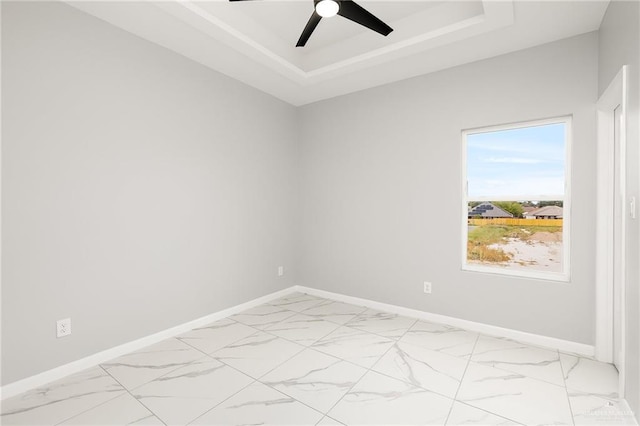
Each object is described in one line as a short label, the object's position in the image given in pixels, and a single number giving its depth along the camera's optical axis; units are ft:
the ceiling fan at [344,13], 6.63
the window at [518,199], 9.36
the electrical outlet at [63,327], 7.47
